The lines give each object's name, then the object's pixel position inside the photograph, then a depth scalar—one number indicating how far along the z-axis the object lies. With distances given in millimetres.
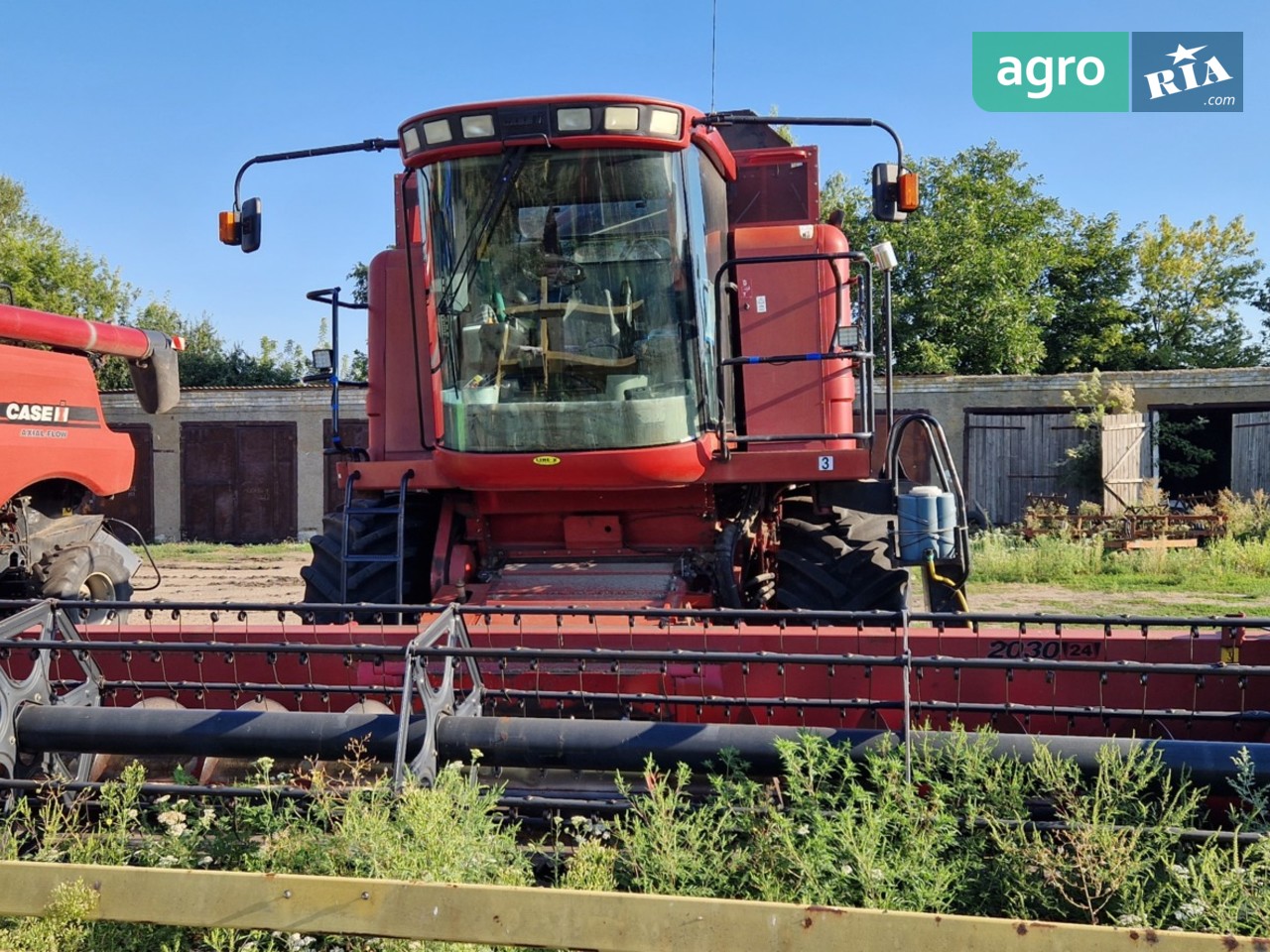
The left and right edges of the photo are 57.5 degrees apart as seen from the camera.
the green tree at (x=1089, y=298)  28312
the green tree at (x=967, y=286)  25016
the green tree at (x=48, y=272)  28406
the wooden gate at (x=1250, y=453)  18062
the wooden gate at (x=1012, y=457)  18234
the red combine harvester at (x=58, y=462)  7828
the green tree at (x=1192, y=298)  29844
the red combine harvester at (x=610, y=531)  3592
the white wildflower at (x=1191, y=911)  2625
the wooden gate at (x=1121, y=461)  16812
